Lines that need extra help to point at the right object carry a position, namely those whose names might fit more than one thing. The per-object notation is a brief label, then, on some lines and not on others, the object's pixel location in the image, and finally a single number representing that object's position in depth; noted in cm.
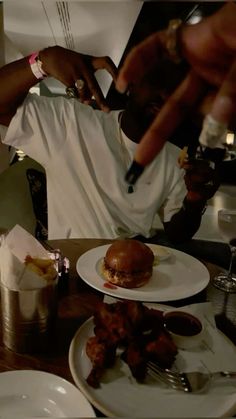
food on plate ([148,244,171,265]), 99
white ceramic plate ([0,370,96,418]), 57
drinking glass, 88
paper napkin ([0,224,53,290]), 67
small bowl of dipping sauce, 69
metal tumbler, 67
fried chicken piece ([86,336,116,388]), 60
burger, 84
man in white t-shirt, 63
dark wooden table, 67
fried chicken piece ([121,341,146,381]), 60
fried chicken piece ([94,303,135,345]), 63
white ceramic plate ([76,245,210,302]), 84
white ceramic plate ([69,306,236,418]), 56
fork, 60
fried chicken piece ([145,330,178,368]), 61
